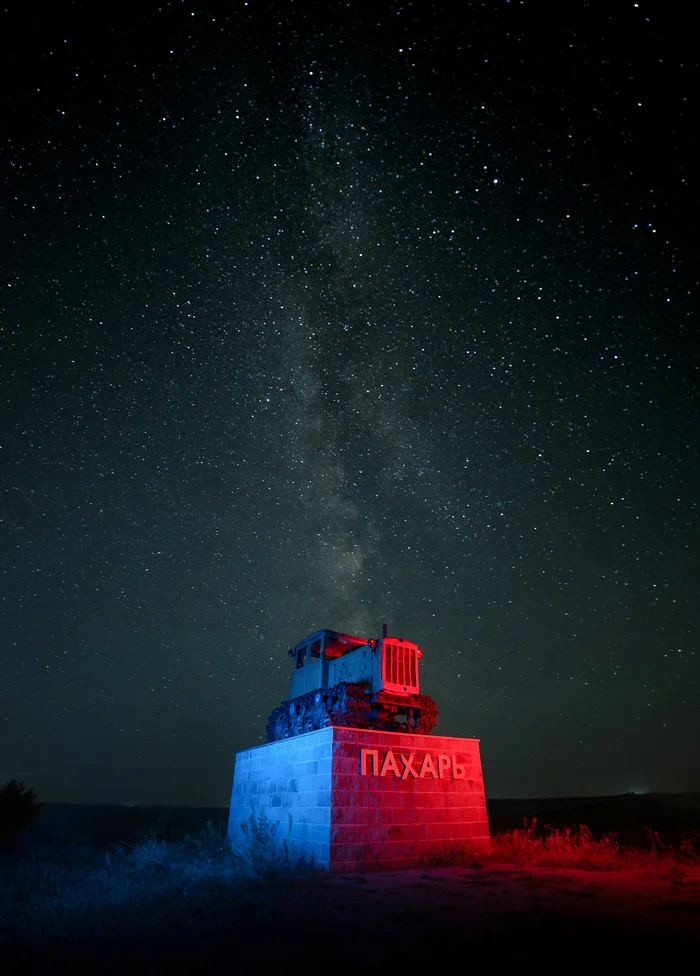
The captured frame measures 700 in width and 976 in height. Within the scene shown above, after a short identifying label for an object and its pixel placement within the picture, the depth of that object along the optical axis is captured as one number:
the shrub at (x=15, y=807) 35.54
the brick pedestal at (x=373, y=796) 12.64
